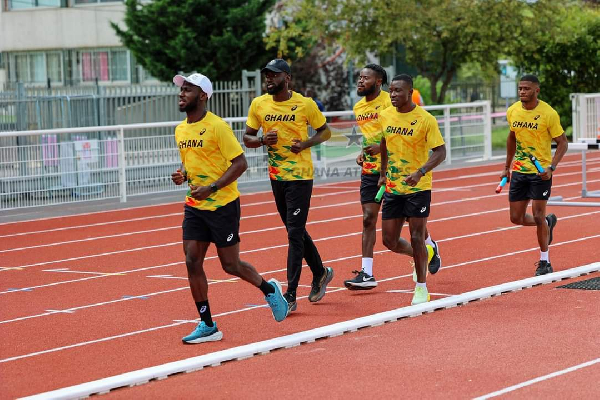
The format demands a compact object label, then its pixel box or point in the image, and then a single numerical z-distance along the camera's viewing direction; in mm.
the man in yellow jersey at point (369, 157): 10898
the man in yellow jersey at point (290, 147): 9930
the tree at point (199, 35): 30953
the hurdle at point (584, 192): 16484
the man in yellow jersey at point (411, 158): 10055
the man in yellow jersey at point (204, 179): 8719
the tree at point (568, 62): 34750
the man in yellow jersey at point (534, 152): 11609
